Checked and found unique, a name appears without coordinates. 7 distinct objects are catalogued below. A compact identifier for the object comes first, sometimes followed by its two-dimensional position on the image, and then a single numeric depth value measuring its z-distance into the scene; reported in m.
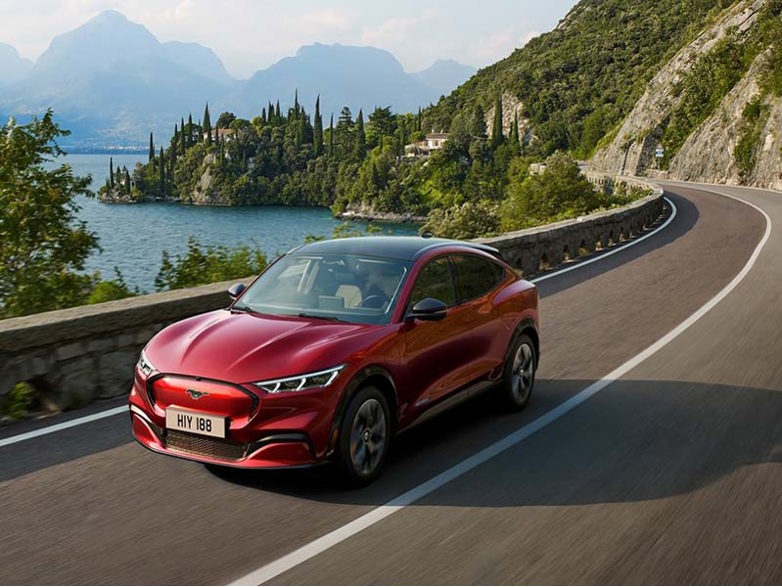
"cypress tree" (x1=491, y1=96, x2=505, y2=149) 168.62
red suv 5.45
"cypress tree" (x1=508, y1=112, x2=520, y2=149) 168.38
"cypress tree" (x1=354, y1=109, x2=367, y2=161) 198.38
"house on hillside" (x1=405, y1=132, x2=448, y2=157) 187.88
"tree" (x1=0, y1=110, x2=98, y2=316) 17.92
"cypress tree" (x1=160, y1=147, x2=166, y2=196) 197.50
